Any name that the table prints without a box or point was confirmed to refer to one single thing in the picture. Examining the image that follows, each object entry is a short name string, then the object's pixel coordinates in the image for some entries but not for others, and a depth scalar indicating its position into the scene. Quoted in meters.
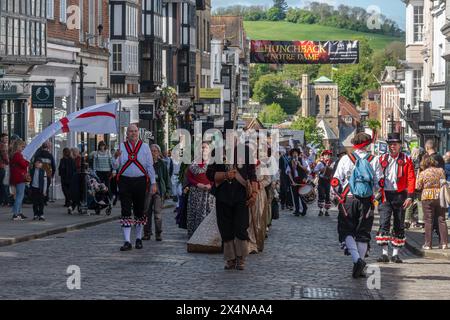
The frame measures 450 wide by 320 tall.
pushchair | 30.50
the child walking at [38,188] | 27.50
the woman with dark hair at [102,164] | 33.78
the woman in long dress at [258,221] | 20.58
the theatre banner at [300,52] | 84.00
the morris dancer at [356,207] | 16.81
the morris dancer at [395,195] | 19.00
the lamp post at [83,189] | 30.50
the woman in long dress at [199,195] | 21.09
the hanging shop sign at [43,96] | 35.12
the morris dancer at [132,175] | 20.31
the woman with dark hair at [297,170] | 34.16
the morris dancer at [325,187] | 33.47
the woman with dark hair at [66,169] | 32.69
